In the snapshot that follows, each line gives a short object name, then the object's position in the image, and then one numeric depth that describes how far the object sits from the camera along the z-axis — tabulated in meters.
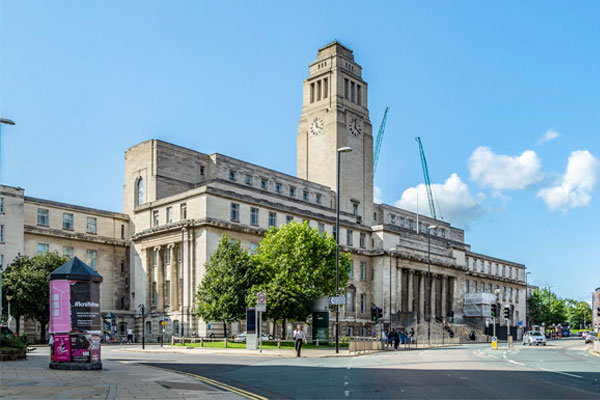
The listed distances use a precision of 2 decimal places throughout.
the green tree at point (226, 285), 55.12
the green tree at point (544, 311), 131.62
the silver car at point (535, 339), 64.94
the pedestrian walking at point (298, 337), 35.38
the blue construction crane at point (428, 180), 179.00
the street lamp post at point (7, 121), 25.68
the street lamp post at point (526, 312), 129.57
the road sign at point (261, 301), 39.31
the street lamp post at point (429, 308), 89.64
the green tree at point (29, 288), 55.11
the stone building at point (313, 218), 67.38
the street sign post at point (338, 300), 39.51
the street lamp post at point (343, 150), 38.28
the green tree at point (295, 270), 52.78
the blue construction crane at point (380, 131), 151.07
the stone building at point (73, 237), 62.94
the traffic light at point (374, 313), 48.98
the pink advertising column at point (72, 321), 22.11
